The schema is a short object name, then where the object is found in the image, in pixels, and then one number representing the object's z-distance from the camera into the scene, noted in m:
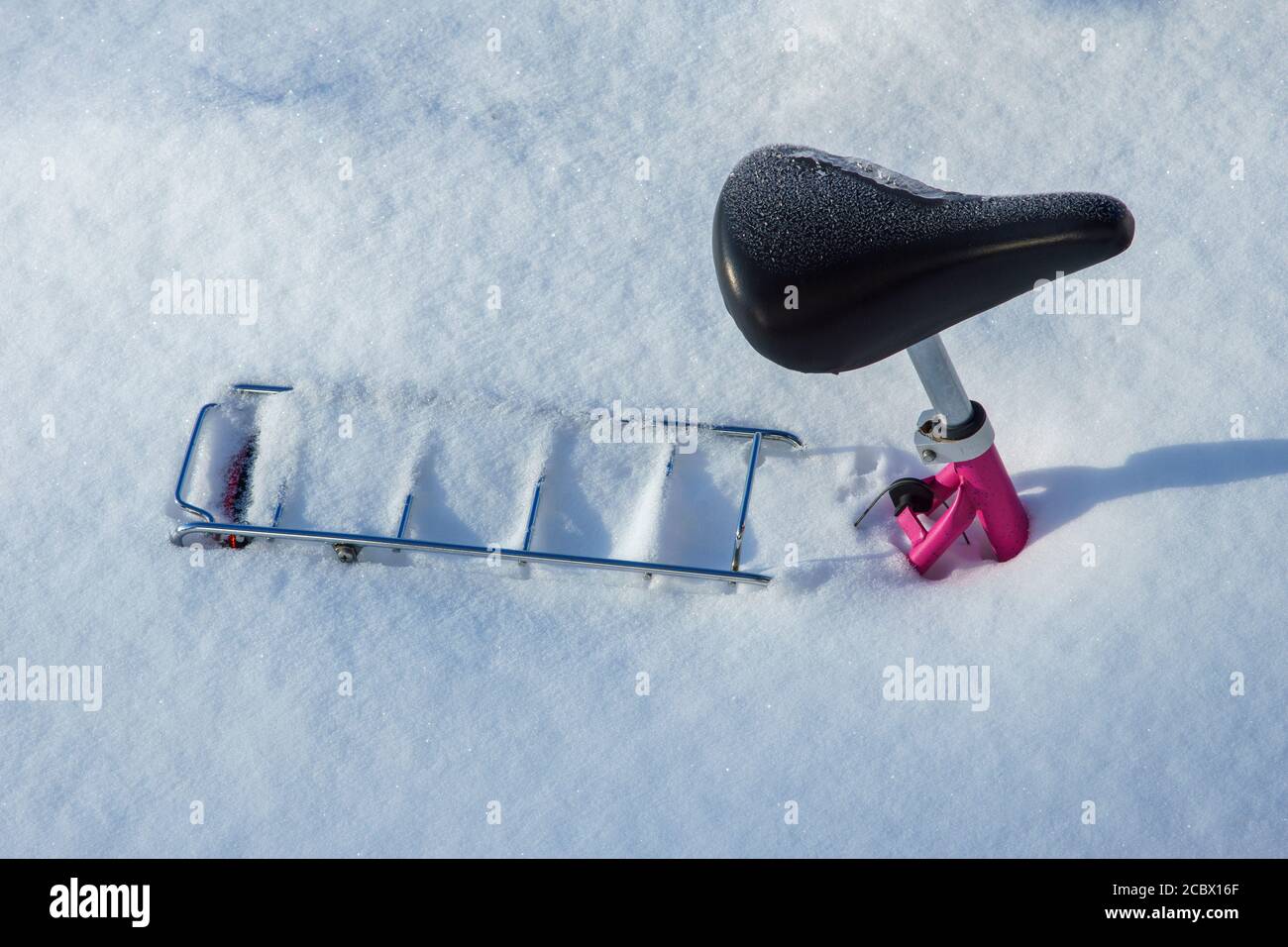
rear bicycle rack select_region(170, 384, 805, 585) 2.16
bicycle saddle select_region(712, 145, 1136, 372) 1.67
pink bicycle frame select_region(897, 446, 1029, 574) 2.08
